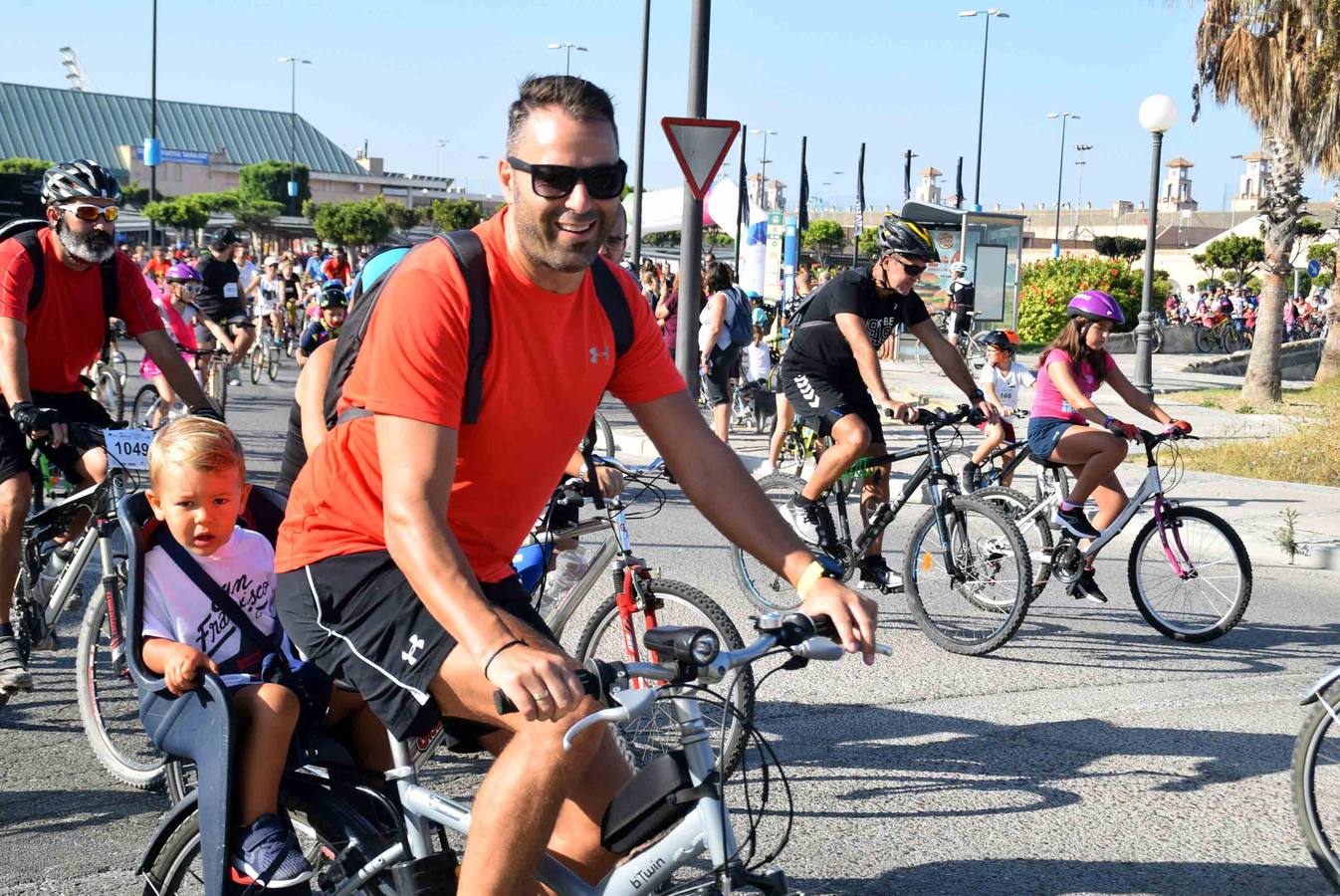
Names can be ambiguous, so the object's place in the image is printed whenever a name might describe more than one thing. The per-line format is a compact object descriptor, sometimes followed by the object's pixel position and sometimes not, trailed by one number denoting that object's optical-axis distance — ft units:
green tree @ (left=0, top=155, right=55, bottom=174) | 212.13
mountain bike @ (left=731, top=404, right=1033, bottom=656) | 22.22
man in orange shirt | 7.81
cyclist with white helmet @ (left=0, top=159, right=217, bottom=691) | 17.02
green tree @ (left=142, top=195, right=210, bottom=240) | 194.18
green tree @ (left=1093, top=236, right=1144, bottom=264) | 201.87
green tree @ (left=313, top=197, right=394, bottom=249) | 184.65
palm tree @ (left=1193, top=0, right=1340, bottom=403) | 64.39
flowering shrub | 98.43
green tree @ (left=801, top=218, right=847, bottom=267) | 216.33
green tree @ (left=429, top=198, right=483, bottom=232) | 183.36
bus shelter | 93.50
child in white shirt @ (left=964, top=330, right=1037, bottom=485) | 35.37
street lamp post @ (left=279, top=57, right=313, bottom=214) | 273.54
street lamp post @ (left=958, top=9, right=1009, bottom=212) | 179.11
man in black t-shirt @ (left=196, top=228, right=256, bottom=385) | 48.47
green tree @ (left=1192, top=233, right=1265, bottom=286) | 179.73
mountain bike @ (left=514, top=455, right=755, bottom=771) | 15.34
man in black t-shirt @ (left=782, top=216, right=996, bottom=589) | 23.84
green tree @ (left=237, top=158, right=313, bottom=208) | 302.25
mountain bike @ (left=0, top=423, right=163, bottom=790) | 15.30
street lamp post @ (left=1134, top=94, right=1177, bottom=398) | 59.77
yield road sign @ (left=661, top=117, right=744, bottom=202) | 35.73
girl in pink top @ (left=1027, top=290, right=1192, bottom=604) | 24.43
